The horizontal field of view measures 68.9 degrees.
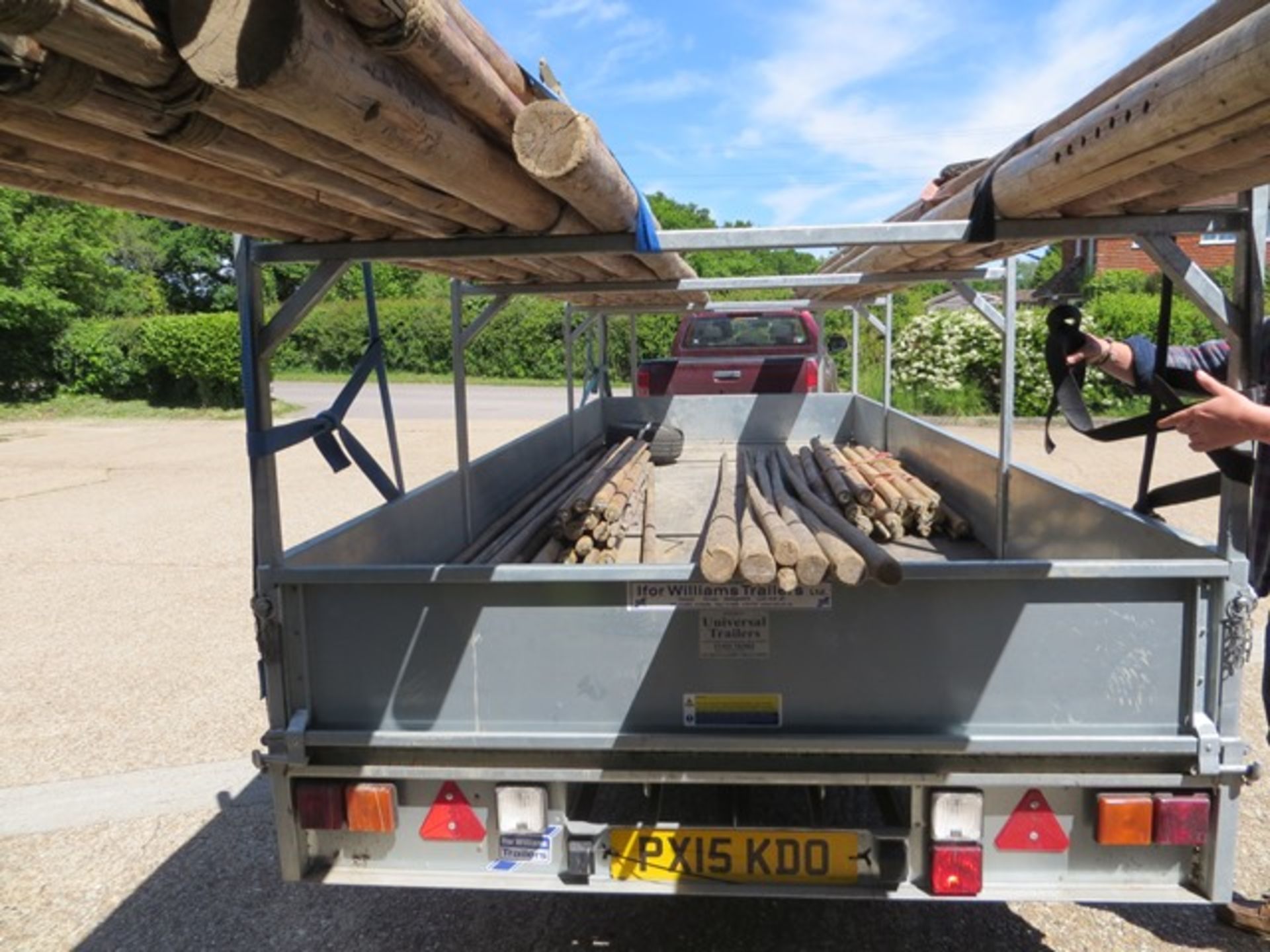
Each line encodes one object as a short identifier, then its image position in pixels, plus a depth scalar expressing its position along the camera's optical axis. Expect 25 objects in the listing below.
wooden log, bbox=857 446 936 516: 4.40
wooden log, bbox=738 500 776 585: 2.14
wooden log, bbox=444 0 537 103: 1.68
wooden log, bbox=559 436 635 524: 4.33
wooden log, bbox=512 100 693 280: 1.86
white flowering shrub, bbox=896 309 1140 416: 16.89
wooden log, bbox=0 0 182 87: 1.01
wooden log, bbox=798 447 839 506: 4.94
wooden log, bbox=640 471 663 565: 3.84
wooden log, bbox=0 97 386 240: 1.45
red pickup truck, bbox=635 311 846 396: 9.77
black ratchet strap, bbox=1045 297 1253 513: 2.27
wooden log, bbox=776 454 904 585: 2.14
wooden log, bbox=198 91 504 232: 1.45
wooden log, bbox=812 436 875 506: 4.57
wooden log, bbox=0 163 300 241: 1.89
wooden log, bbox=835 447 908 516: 4.39
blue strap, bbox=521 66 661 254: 2.58
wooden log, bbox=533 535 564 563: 3.99
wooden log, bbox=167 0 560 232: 1.18
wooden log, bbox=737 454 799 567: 2.19
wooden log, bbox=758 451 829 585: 2.14
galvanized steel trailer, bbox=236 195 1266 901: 2.28
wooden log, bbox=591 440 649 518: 4.50
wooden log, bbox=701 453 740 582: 2.16
